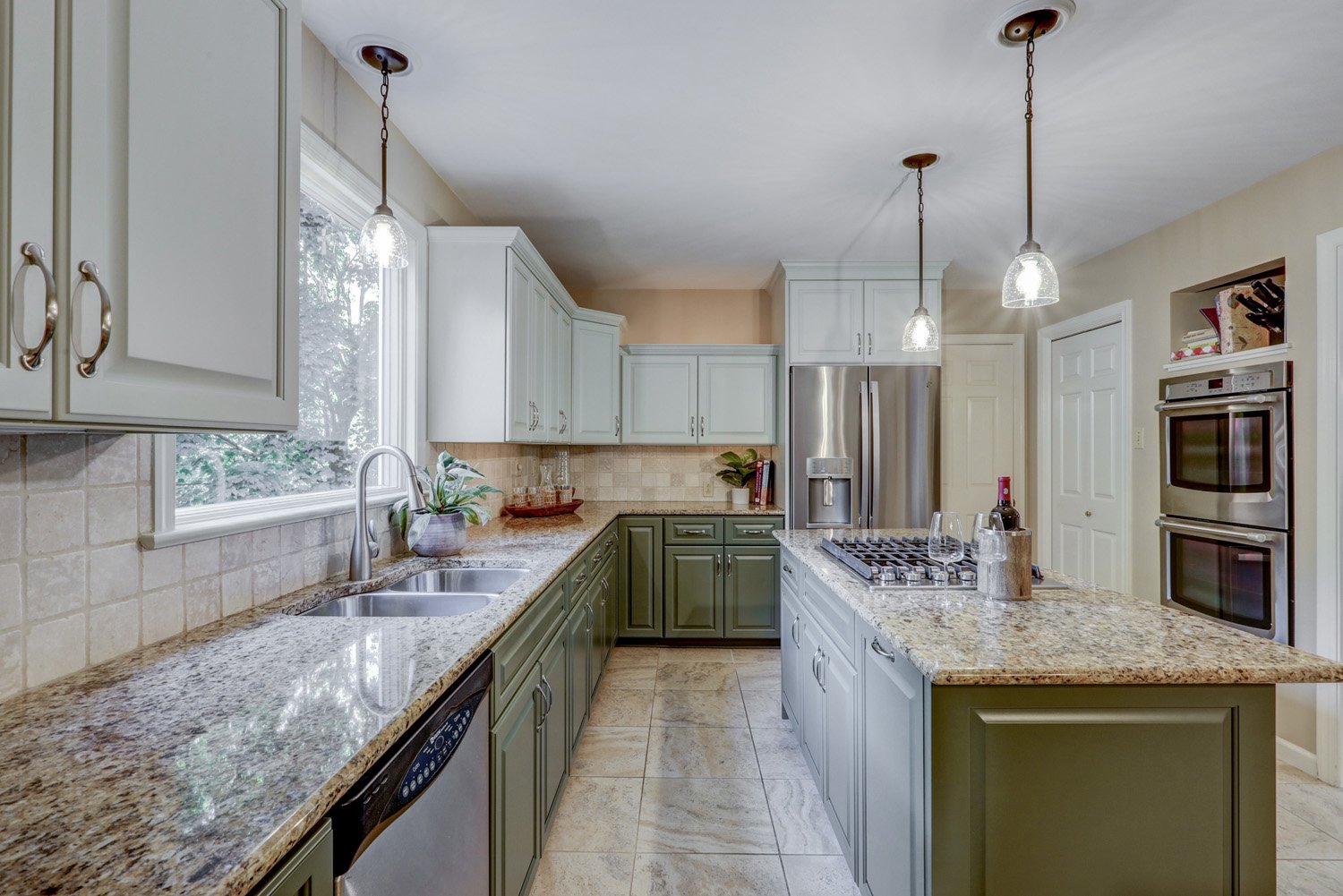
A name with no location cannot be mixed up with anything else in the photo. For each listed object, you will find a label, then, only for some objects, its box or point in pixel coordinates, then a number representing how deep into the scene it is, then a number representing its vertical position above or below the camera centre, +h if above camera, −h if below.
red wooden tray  3.49 -0.33
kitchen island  1.20 -0.62
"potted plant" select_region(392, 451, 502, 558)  2.20 -0.22
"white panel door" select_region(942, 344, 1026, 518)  4.49 +0.23
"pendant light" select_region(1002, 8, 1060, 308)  1.79 +0.56
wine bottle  1.62 -0.14
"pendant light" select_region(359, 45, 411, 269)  1.71 +0.59
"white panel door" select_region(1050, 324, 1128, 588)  3.65 -0.01
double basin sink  1.75 -0.43
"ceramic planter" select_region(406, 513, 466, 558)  2.20 -0.29
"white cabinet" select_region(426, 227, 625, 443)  2.71 +0.53
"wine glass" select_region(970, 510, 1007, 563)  1.66 -0.23
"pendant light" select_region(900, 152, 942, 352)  2.62 +0.54
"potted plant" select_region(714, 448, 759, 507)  4.46 -0.13
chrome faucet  1.84 -0.18
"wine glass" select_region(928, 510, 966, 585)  1.89 -0.26
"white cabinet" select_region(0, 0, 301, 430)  0.72 +0.34
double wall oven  2.64 -0.20
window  1.50 +0.18
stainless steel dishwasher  0.83 -0.57
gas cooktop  1.81 -0.35
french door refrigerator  3.88 +0.03
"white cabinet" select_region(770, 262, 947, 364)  3.94 +0.91
